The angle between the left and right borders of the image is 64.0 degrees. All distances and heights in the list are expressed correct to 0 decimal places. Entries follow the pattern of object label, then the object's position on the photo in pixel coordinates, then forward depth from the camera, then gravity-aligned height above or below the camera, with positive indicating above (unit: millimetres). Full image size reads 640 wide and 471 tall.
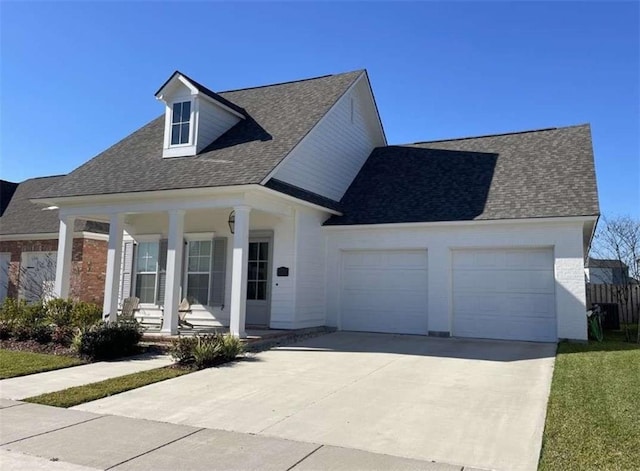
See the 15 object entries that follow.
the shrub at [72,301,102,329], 11644 -496
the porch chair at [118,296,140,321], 14559 -364
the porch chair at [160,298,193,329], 14248 -507
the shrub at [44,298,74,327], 11688 -444
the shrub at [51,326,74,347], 11000 -929
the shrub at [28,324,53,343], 11273 -898
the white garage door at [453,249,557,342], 12531 +102
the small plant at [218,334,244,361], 9797 -997
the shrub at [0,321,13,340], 11992 -918
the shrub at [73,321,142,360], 10117 -961
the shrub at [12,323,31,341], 11602 -924
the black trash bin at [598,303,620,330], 16625 -556
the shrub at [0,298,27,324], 12336 -480
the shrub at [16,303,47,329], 11953 -569
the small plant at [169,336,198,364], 9508 -1039
